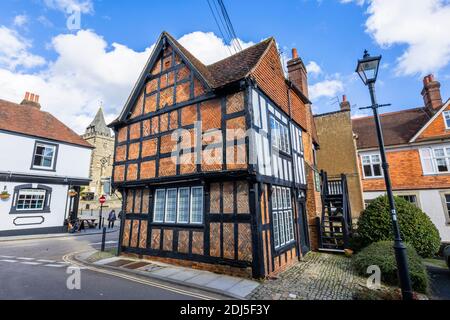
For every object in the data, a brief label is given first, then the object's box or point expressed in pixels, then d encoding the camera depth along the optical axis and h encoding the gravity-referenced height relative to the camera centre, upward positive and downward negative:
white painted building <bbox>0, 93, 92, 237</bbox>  14.85 +3.00
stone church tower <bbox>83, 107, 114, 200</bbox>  48.19 +12.85
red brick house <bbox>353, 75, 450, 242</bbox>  14.59 +3.24
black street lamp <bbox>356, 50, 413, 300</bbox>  4.64 +0.63
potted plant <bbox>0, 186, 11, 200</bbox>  14.36 +0.96
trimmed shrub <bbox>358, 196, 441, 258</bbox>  8.68 -0.94
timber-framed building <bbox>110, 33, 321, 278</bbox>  7.01 +1.53
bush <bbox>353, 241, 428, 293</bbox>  5.96 -1.78
